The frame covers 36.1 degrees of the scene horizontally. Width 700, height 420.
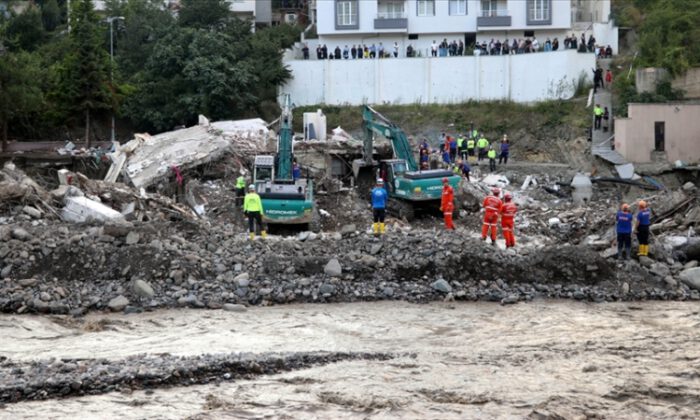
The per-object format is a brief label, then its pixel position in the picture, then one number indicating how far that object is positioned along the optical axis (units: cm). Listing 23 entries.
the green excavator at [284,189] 2709
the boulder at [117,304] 2016
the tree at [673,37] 4212
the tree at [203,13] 5066
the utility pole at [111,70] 4641
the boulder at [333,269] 2148
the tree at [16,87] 4097
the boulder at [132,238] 2205
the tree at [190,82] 4550
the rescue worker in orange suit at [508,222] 2361
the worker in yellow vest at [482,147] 3966
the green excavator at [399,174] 2980
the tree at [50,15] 5922
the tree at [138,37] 5012
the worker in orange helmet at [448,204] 2575
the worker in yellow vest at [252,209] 2494
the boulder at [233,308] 2025
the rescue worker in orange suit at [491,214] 2384
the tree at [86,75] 4503
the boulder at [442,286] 2116
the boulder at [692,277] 2173
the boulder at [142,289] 2059
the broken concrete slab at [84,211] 2484
